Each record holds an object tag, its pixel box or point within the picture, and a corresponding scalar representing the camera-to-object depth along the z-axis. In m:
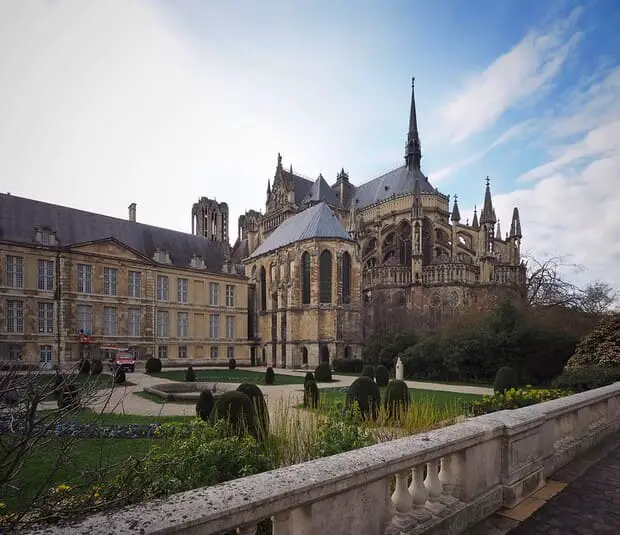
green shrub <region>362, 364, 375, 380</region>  18.64
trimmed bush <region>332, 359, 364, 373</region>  28.47
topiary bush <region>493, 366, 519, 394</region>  13.54
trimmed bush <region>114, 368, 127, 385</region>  16.98
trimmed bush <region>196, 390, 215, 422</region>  8.64
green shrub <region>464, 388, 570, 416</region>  6.98
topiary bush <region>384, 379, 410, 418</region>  9.11
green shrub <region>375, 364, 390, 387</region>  18.17
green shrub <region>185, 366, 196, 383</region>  19.22
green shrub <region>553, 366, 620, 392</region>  9.22
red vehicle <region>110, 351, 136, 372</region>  23.44
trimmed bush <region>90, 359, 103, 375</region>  21.30
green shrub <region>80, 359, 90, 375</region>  22.15
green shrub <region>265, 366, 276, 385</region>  18.81
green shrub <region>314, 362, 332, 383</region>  21.53
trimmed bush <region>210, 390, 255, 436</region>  5.97
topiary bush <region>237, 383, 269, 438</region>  4.99
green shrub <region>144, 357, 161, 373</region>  24.87
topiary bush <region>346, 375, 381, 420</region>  9.54
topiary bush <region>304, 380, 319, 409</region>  10.10
